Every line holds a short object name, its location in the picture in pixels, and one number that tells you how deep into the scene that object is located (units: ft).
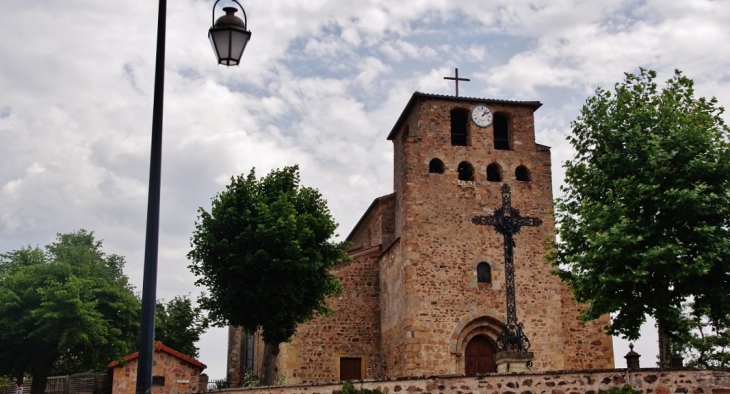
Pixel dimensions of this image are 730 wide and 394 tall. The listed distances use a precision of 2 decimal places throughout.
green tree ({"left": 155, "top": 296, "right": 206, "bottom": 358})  142.67
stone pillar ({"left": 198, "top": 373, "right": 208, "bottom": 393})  83.25
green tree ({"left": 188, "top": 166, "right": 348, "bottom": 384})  81.51
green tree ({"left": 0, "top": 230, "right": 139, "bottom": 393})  95.09
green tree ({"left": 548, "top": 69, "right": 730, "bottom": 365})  62.85
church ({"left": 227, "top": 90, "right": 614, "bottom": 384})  92.02
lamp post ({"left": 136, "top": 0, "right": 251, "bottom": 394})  26.68
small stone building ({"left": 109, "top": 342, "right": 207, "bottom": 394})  93.30
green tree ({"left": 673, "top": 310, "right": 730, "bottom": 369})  102.62
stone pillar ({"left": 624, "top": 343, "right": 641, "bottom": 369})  66.18
